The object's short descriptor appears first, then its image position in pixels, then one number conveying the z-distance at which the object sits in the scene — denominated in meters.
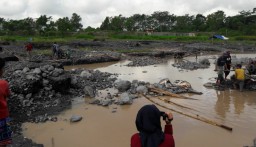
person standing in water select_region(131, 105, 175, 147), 2.27
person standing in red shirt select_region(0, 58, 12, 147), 3.42
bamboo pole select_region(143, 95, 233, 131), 6.58
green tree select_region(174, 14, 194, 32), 54.20
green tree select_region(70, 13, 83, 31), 51.08
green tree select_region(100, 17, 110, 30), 54.36
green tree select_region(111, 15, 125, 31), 52.24
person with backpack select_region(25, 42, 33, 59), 19.33
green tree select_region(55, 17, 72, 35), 43.61
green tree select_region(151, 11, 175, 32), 62.62
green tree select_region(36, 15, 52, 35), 44.04
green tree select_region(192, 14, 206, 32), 53.53
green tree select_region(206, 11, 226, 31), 51.39
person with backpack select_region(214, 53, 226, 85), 10.73
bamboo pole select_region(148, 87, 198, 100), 9.47
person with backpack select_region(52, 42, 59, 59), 18.79
